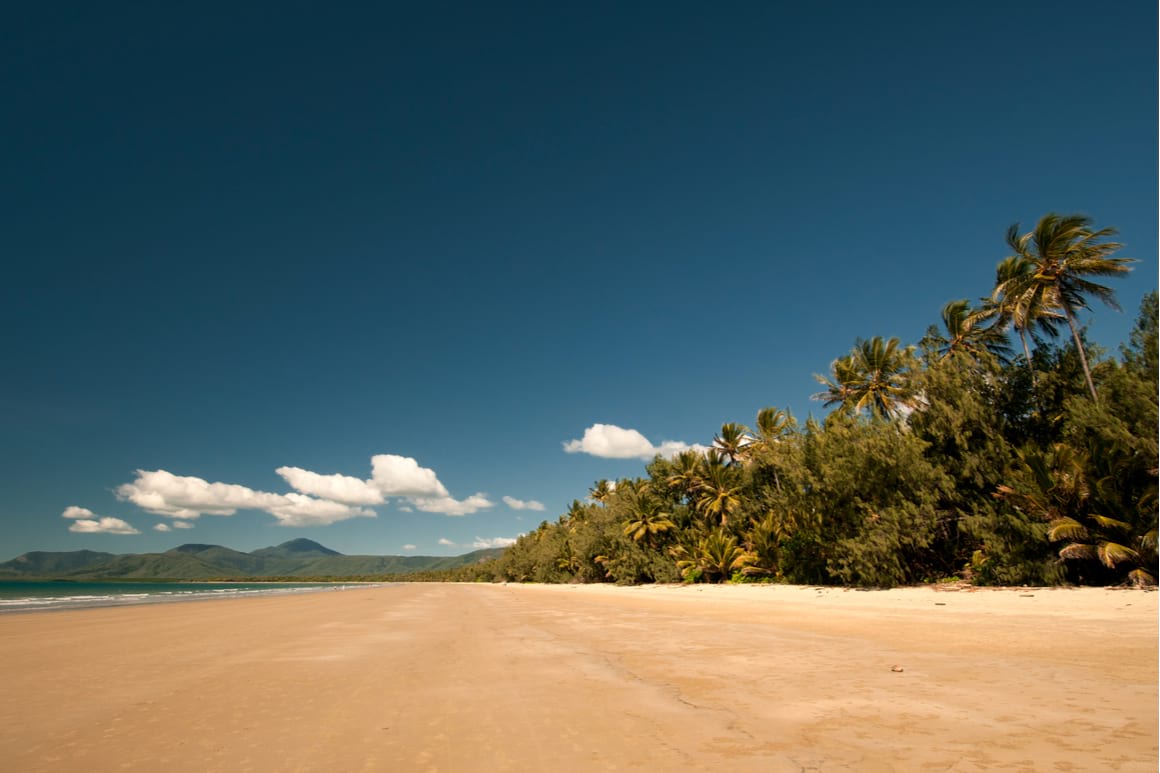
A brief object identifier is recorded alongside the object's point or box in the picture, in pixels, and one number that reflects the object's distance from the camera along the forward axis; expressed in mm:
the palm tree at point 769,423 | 45562
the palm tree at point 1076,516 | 14594
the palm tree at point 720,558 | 34438
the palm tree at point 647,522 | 46028
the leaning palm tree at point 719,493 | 42303
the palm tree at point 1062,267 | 22422
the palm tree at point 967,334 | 33438
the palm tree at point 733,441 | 47000
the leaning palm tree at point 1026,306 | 23641
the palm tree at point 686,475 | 45844
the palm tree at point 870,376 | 37628
